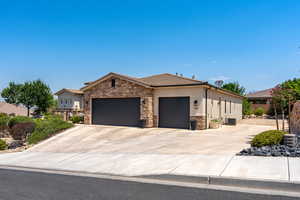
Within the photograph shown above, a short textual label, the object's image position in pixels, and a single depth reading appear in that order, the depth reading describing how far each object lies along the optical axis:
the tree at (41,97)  46.22
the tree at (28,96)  46.03
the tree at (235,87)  40.00
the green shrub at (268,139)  8.85
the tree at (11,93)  50.92
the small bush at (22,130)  16.06
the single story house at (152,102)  17.06
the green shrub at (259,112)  34.56
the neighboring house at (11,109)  38.34
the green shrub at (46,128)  14.87
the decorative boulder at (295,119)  12.64
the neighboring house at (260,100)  37.10
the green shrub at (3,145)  13.70
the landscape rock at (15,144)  14.63
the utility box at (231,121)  21.31
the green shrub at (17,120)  18.45
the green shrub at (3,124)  20.14
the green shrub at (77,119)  21.98
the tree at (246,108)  33.95
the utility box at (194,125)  16.69
